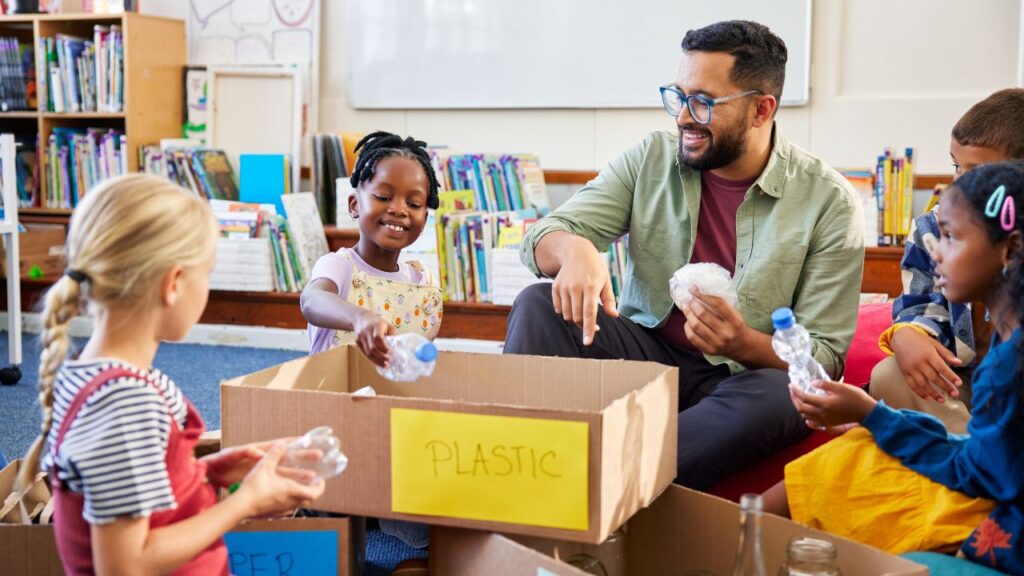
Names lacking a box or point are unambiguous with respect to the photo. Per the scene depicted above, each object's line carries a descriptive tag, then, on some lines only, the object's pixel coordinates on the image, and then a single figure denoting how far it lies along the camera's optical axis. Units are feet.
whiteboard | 13.08
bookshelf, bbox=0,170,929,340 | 12.19
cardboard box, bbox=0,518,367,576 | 5.09
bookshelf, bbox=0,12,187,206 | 14.64
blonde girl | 3.82
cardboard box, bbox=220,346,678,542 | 4.47
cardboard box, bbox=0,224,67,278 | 14.34
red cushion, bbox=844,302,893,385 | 8.02
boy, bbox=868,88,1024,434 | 6.21
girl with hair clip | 4.46
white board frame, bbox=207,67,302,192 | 14.83
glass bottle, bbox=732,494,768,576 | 4.19
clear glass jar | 4.30
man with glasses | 6.69
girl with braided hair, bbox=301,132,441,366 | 7.43
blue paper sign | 5.19
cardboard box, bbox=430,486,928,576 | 4.42
